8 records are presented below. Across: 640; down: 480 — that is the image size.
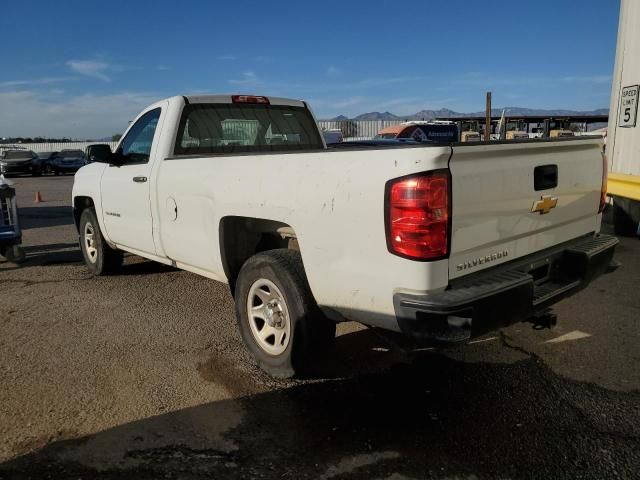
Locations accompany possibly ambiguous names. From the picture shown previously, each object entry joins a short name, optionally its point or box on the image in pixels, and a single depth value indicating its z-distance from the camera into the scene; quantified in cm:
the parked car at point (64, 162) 3120
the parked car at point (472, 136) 2494
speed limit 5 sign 849
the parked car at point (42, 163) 3068
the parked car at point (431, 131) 2083
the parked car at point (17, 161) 2914
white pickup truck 266
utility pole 1370
